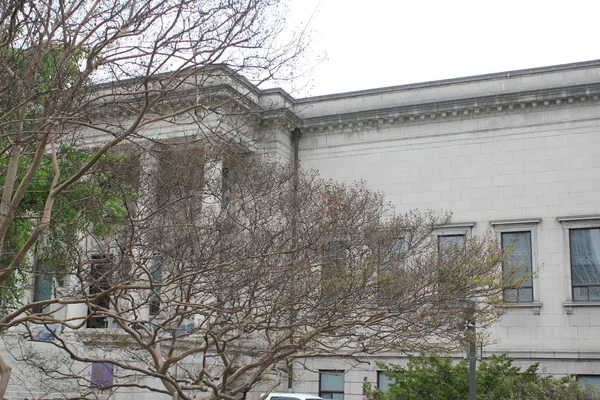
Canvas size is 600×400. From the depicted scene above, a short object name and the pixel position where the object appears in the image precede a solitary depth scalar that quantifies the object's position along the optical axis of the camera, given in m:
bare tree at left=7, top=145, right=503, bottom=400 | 14.59
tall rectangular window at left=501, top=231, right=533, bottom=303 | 29.69
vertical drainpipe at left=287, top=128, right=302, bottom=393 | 19.59
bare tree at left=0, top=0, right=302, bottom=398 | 11.93
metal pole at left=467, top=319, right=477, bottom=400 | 17.73
